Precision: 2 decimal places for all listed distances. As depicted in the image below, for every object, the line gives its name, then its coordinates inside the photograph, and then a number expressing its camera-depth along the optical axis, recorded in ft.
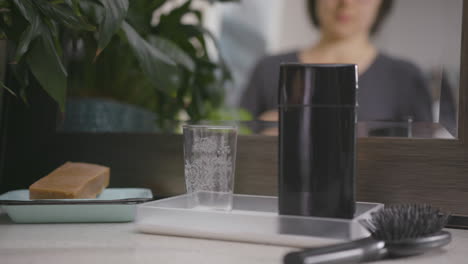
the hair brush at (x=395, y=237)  1.27
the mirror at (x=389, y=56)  2.14
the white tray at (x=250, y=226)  1.55
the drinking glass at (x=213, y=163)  1.93
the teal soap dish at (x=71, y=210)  1.92
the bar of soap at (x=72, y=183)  2.01
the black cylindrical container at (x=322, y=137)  1.64
